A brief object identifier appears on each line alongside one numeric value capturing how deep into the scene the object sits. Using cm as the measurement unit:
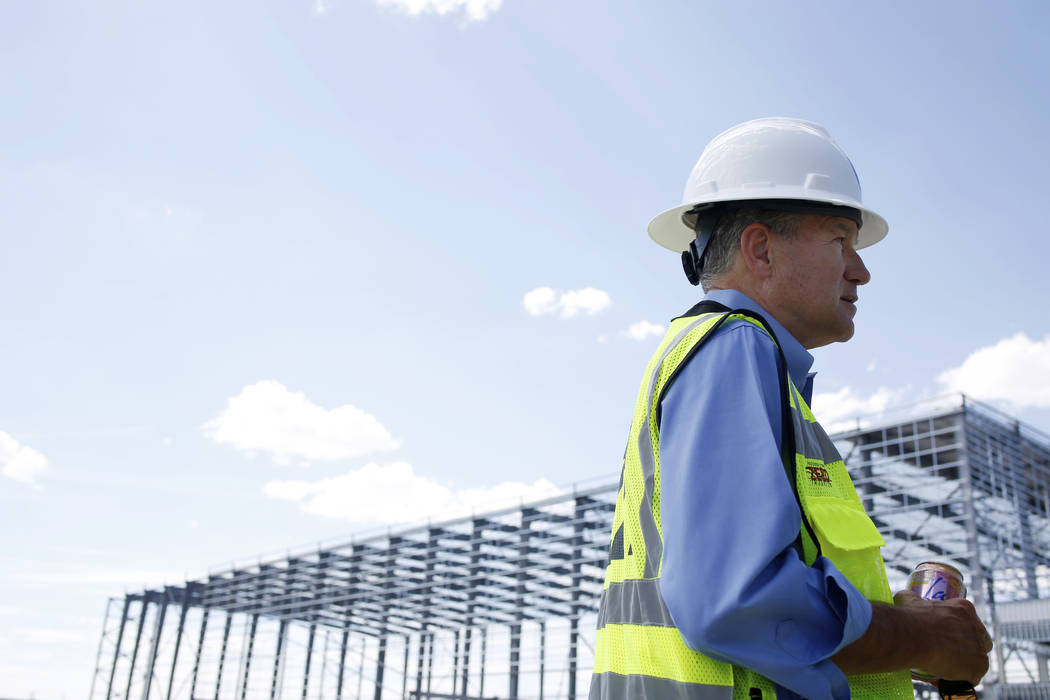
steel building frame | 1980
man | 140
